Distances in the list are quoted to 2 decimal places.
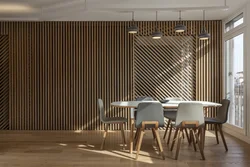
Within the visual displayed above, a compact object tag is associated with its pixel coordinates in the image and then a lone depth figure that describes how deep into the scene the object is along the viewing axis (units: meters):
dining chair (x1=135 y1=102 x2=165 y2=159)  3.40
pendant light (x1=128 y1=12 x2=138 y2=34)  4.29
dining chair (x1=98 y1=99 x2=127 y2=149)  3.98
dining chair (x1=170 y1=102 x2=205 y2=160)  3.39
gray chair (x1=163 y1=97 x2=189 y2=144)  4.31
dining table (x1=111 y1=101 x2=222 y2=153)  3.59
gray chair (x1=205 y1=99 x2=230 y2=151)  3.89
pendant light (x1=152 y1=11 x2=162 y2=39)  4.32
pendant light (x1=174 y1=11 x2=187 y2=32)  4.14
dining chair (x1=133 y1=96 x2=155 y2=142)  3.90
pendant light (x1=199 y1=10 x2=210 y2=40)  4.17
